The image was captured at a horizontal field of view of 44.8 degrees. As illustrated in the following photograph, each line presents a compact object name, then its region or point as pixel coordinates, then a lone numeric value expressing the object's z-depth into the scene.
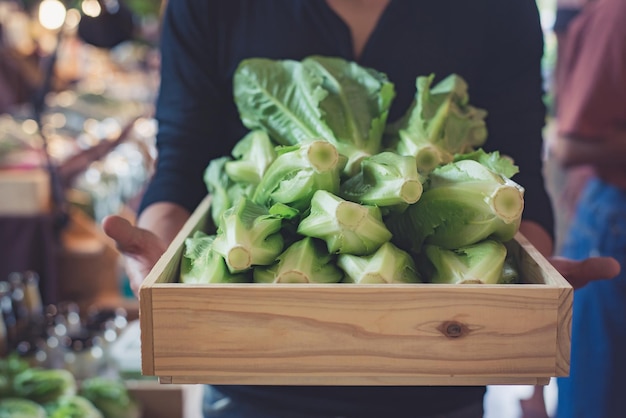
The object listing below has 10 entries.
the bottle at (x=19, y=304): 2.42
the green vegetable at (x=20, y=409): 1.81
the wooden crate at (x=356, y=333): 0.90
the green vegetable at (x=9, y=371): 1.97
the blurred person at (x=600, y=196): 2.28
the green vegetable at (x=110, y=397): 2.06
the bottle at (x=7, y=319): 2.29
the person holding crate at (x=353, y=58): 1.45
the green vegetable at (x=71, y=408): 1.90
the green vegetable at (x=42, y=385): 1.98
